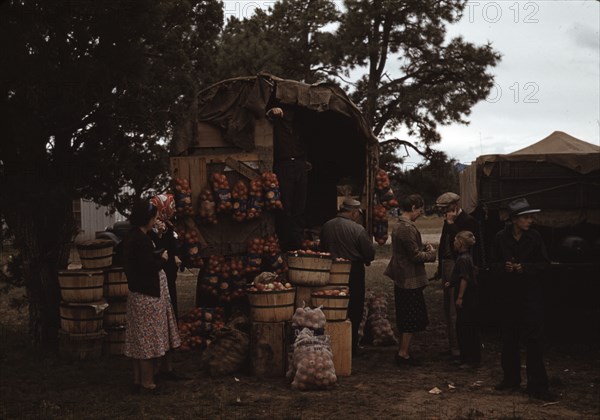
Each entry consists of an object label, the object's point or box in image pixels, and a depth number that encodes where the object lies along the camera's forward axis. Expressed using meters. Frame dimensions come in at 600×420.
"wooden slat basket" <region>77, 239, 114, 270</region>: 9.95
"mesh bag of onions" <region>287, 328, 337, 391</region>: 8.12
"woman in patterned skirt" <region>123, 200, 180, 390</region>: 7.84
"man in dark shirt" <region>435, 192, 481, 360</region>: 9.79
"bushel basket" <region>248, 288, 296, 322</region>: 8.87
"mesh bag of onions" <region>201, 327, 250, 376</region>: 8.94
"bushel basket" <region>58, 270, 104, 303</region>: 9.79
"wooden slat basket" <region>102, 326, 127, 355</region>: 10.25
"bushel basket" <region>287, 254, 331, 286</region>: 9.30
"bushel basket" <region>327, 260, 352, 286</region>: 9.71
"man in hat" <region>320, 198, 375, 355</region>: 10.11
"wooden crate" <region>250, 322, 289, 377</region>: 8.88
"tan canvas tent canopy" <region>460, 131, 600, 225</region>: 10.58
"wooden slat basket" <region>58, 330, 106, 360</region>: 9.88
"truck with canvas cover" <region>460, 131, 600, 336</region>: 10.46
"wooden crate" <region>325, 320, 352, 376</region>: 8.88
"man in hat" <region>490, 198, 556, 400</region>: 7.67
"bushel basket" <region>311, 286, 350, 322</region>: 8.95
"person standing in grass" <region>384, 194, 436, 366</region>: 9.38
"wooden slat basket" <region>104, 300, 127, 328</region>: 10.27
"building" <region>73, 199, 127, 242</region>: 34.72
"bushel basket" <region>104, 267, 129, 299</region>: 10.17
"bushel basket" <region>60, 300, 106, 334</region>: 9.83
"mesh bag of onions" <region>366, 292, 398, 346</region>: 11.17
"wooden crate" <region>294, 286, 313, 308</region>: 9.41
